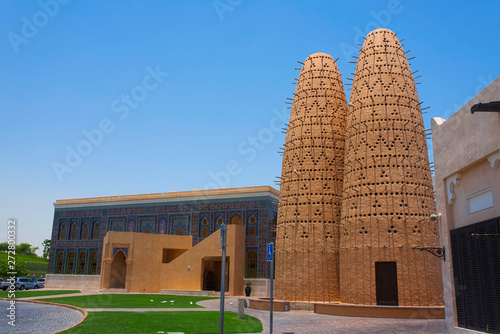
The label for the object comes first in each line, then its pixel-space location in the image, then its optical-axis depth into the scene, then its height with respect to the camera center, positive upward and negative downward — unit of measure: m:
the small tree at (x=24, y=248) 84.94 +4.36
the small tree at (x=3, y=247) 88.94 +4.80
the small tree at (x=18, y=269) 48.75 +0.37
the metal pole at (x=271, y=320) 10.94 -1.00
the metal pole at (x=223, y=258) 9.09 +0.35
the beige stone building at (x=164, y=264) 33.84 +0.86
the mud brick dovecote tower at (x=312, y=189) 22.86 +4.52
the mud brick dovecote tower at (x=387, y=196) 19.50 +3.65
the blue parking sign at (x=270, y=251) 11.27 +0.62
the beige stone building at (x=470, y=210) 9.69 +1.60
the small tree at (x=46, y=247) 84.75 +4.67
